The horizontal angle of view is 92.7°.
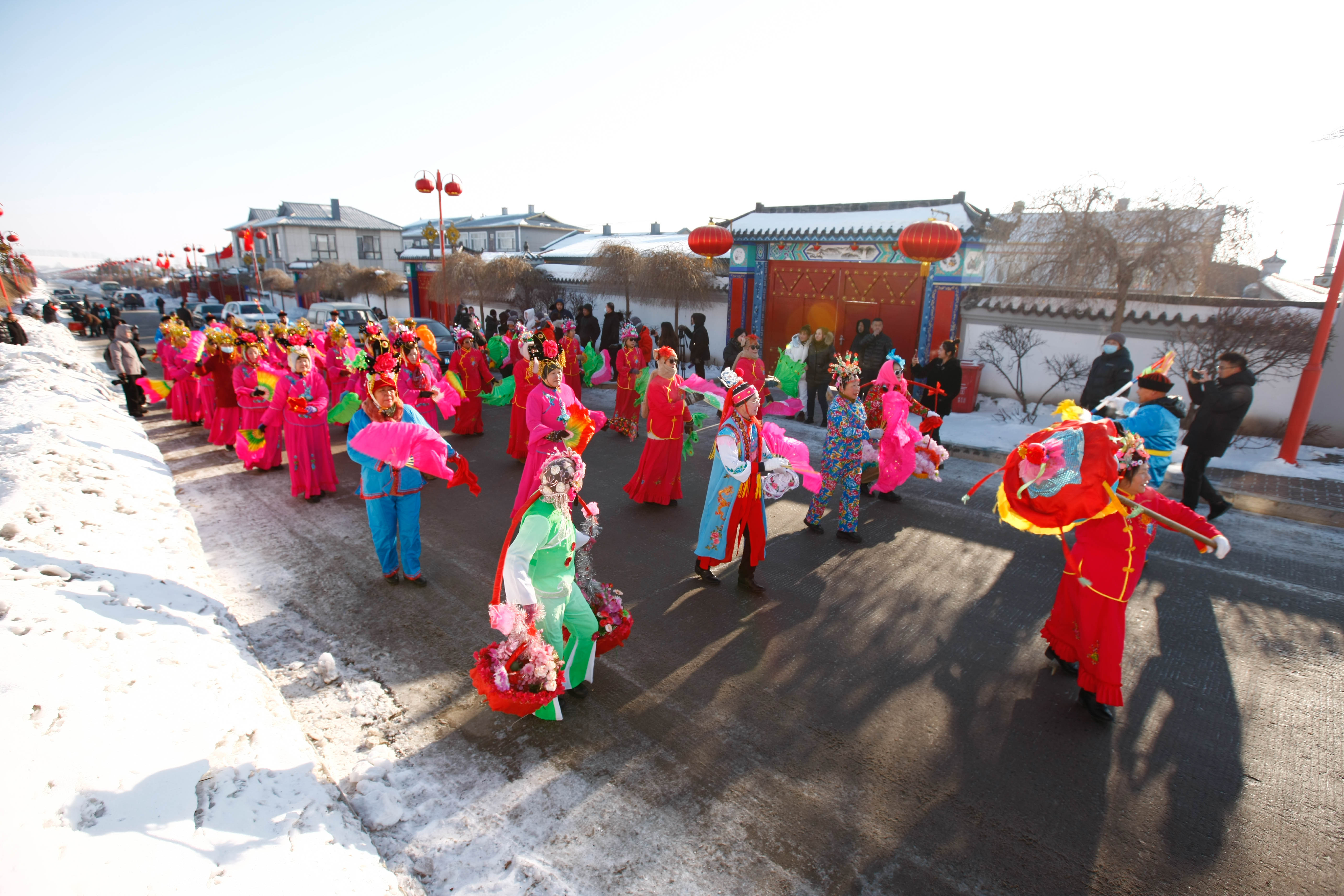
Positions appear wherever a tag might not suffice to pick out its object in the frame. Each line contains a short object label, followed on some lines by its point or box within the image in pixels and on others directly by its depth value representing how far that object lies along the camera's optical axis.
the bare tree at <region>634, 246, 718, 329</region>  16.70
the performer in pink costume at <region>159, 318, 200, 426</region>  11.02
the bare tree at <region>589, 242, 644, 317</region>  17.45
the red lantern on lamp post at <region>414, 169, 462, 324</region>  16.14
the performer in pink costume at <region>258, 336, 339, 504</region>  7.39
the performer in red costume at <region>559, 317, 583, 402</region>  11.28
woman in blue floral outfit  6.41
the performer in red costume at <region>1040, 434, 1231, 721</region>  3.70
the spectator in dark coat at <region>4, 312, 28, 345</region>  16.22
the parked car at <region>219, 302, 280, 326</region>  23.81
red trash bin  12.12
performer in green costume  3.39
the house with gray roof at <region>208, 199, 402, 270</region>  49.38
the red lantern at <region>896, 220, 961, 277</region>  9.84
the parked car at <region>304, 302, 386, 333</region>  19.86
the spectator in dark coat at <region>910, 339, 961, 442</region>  9.58
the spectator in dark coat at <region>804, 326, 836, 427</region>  11.34
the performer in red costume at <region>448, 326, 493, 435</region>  10.68
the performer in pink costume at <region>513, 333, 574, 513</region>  5.48
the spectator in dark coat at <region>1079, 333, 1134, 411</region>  7.67
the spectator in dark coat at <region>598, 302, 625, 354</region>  16.91
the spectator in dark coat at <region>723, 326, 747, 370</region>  13.32
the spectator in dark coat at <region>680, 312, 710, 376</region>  14.86
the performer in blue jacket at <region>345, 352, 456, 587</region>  5.16
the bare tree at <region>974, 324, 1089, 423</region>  11.60
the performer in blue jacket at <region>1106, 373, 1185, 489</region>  5.84
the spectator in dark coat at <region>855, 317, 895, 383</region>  10.84
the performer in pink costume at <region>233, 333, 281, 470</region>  8.35
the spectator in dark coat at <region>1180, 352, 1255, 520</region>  6.55
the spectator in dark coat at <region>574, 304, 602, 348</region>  16.42
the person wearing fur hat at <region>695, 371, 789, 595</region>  5.02
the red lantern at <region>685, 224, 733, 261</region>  12.34
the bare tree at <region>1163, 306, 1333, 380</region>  9.23
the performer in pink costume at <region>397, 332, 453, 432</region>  7.97
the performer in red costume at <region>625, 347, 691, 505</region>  7.21
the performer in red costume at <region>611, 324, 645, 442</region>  10.68
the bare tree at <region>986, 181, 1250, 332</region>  9.59
